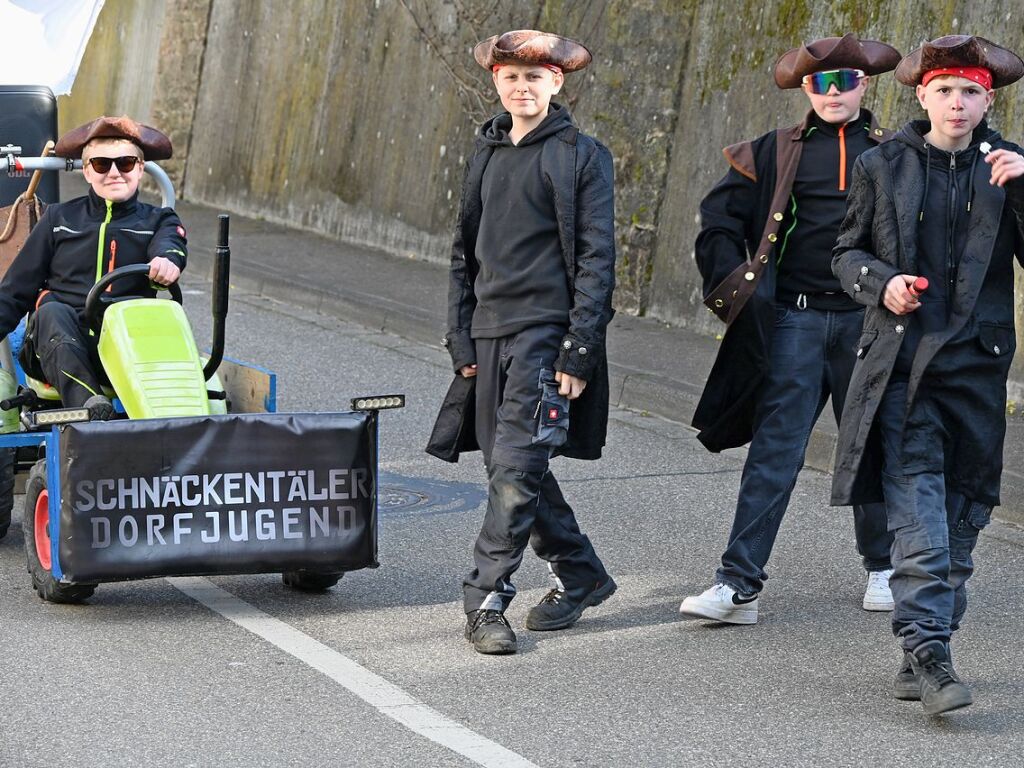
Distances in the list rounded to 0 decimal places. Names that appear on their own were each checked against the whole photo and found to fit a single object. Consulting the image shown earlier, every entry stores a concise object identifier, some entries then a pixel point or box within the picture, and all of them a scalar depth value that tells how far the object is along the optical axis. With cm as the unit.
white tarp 1839
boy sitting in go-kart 1352
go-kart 1171
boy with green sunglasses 1198
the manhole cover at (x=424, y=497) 1538
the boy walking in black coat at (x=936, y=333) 1017
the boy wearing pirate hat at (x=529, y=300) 1126
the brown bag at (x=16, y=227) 1544
